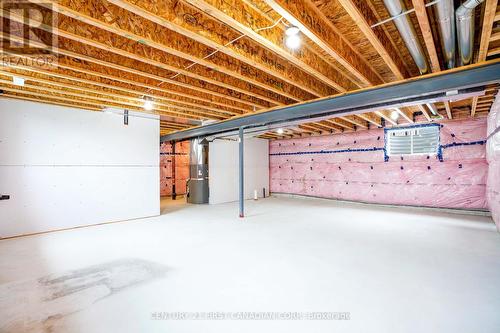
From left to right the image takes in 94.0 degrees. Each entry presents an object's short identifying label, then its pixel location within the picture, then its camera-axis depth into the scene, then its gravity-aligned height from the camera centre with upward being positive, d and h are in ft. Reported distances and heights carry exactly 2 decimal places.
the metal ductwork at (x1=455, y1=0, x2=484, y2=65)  5.53 +3.73
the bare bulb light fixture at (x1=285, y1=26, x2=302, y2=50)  6.26 +3.55
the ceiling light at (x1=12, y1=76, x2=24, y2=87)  9.93 +3.77
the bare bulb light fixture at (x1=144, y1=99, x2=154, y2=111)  12.77 +3.51
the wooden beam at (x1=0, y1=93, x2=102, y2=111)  12.86 +3.98
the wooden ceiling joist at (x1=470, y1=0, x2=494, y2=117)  5.63 +3.78
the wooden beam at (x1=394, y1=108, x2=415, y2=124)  15.02 +3.52
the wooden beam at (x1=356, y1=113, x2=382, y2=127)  16.58 +3.51
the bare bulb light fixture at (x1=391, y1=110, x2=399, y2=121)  17.62 +3.78
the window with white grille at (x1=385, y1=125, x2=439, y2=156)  18.81 +2.00
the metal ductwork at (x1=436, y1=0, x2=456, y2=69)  5.59 +3.76
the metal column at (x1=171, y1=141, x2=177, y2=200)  27.66 -1.06
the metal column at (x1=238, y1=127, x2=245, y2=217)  16.90 +0.03
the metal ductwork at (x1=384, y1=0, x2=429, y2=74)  5.39 +3.67
